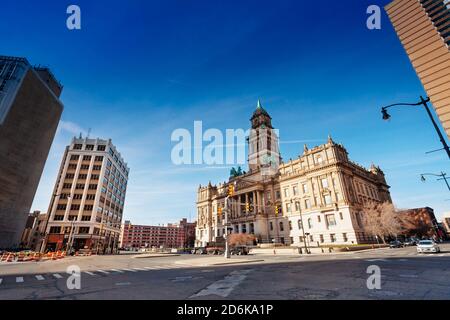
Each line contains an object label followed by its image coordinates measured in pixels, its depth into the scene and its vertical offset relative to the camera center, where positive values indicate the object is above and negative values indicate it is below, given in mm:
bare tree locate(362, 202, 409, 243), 46344 +3326
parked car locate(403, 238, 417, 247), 46350 -1309
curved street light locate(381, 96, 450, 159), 11118 +6939
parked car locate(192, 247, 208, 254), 50812 -1690
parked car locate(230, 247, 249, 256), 38550 -1486
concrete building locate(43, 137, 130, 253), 55875 +13167
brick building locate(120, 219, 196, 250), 161625 +7394
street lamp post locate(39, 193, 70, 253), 48788 +1871
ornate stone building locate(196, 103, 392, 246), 48312 +11326
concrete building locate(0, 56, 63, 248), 48750 +25893
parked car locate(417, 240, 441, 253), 22875 -1064
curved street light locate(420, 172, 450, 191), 23156 +6232
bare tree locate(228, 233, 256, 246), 60125 +756
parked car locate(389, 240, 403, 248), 40681 -1284
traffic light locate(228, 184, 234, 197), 20333 +4693
